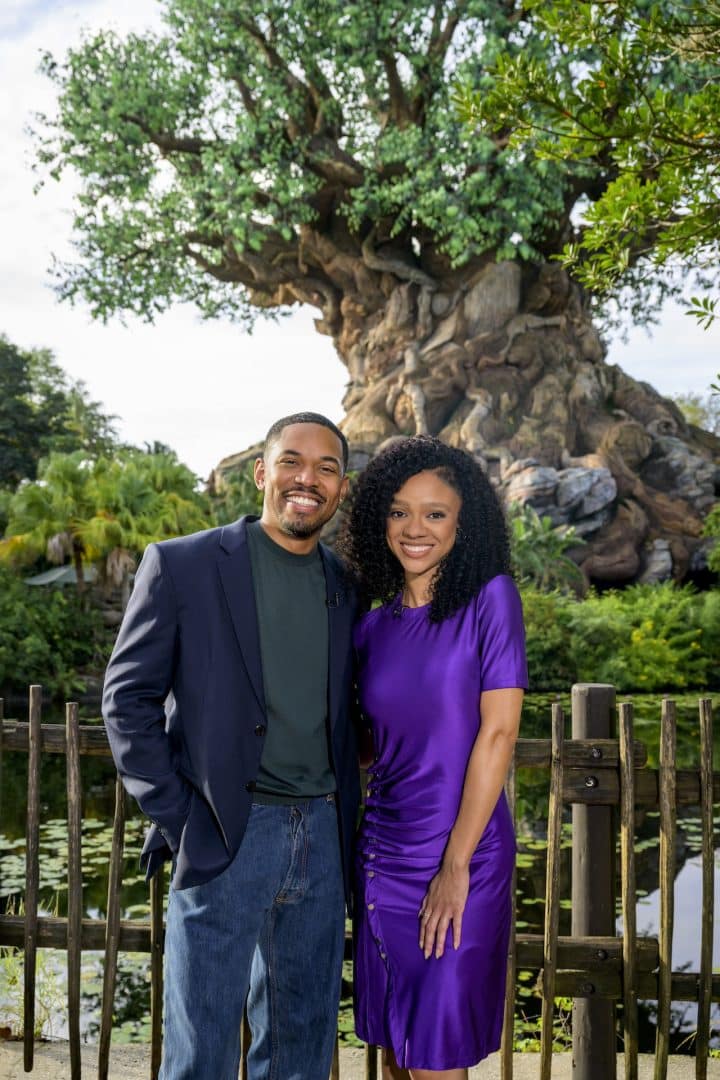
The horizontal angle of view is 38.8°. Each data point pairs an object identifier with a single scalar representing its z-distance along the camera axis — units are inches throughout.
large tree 754.8
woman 95.2
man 97.1
